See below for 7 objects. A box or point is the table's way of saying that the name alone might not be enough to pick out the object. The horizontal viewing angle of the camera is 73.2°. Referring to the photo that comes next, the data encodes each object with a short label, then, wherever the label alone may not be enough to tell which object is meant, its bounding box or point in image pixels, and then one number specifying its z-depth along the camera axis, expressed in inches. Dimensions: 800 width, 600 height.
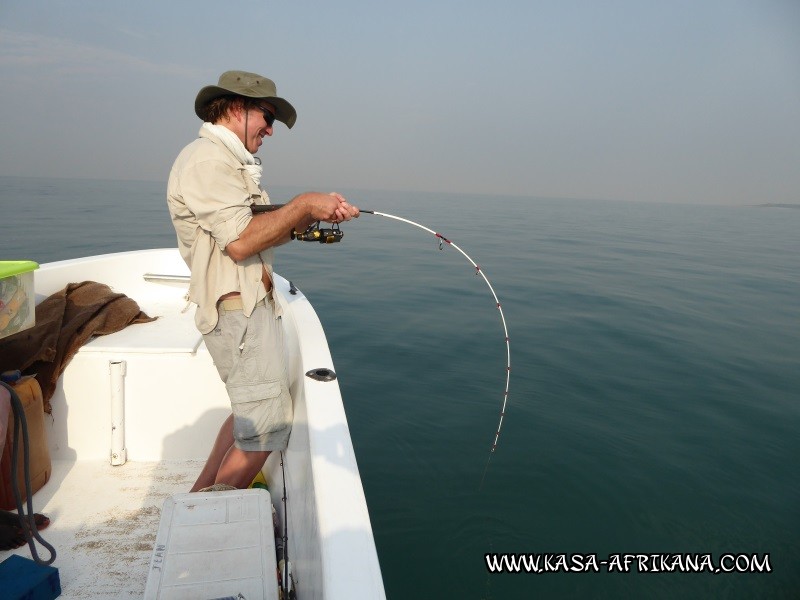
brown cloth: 103.3
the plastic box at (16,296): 84.4
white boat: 64.5
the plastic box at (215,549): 59.9
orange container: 90.4
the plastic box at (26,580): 71.2
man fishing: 72.1
